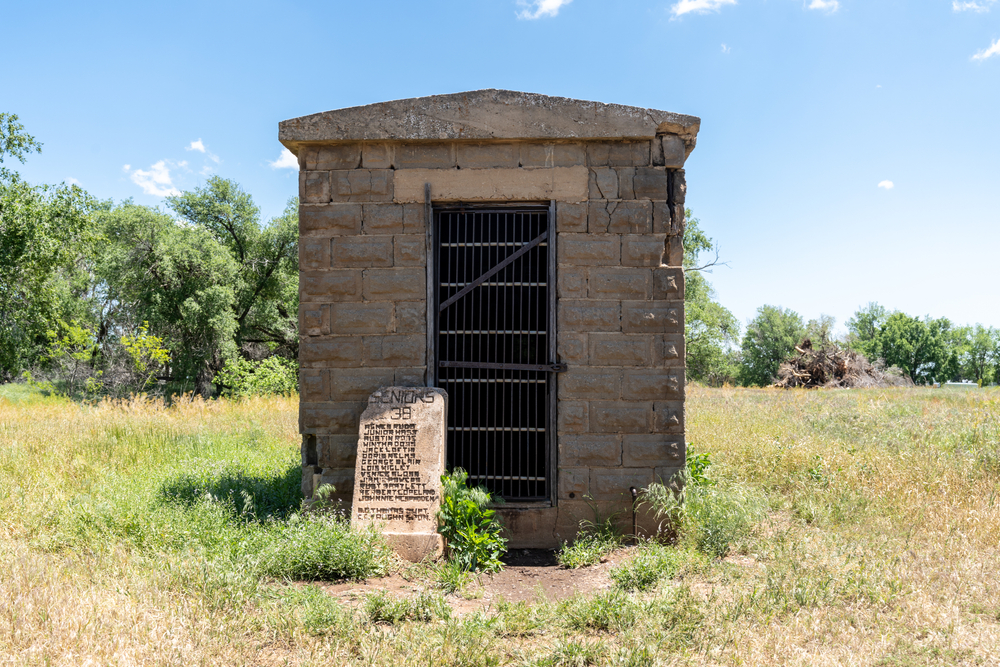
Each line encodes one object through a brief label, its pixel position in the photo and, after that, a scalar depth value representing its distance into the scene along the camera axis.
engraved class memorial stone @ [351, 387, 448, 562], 4.88
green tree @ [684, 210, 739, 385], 31.41
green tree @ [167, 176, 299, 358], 24.17
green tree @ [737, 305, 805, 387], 46.00
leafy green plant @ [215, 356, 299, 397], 18.90
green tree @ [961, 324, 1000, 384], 55.97
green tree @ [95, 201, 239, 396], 20.14
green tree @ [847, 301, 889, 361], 57.19
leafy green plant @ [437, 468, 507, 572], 4.98
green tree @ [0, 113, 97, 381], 15.91
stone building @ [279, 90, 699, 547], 5.65
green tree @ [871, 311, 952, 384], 52.25
